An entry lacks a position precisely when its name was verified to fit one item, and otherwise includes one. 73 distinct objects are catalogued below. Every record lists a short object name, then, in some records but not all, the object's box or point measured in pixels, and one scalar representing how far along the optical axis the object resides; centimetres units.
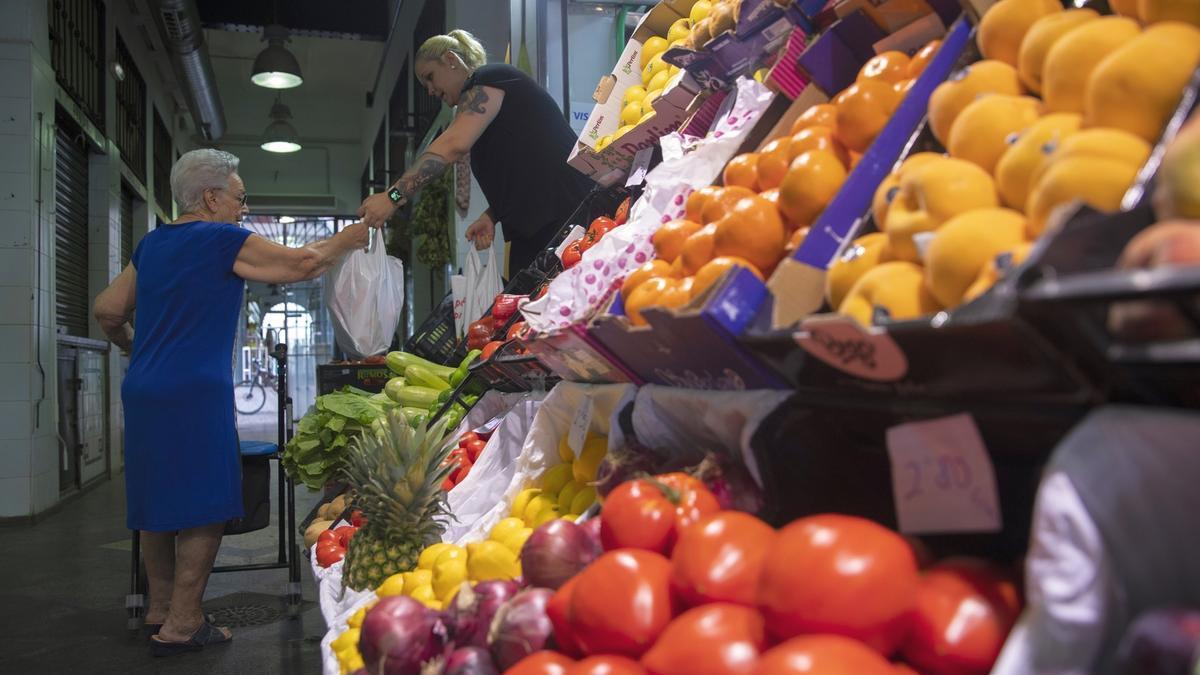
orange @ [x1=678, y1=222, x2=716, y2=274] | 147
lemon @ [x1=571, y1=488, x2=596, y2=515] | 177
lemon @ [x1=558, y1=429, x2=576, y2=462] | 204
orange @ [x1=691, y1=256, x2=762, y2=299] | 132
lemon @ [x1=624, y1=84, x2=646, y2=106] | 319
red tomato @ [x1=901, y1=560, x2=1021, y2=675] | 80
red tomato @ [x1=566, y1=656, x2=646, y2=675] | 96
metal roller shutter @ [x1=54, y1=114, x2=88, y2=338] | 812
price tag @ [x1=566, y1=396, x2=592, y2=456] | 180
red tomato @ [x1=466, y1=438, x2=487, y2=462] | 288
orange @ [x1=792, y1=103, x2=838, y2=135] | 151
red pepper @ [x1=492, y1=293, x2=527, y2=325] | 355
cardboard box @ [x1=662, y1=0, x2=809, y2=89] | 200
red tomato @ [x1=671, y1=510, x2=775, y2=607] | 99
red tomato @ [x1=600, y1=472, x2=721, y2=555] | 119
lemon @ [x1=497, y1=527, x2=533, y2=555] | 174
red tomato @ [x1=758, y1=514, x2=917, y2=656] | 84
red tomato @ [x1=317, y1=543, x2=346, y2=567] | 293
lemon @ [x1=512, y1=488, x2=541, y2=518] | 200
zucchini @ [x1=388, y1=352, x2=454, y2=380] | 444
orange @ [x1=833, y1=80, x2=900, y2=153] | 138
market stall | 70
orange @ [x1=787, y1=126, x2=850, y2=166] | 142
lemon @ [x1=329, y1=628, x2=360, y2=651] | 168
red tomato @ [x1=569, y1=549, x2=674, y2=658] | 101
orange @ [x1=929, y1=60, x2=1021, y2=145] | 112
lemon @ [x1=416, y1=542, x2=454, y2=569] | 197
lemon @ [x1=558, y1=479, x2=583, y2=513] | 189
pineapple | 222
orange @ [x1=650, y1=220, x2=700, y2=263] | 164
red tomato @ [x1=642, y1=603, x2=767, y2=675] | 89
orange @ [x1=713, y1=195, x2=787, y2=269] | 138
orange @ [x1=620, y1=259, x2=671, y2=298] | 159
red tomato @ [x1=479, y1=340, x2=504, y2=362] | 312
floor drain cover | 415
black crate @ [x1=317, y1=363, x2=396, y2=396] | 512
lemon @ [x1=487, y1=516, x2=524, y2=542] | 183
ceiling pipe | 975
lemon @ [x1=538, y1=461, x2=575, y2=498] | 200
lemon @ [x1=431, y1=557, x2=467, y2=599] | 176
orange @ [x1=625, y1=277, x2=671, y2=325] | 150
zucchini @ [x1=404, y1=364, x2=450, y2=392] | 436
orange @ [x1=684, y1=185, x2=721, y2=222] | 161
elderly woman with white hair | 351
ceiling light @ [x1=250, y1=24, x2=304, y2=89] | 1070
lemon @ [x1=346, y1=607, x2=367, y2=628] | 179
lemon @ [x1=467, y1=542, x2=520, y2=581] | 164
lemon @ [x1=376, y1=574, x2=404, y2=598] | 195
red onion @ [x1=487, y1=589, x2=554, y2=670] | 115
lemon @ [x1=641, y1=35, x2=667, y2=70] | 320
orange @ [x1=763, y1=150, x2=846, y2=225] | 134
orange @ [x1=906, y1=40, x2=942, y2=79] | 141
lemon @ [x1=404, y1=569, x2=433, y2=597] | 187
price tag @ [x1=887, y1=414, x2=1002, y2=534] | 84
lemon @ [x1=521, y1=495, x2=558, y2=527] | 191
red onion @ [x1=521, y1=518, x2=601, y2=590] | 126
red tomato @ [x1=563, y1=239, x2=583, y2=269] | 274
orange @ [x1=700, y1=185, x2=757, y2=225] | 154
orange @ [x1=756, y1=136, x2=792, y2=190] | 153
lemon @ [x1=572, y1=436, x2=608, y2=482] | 182
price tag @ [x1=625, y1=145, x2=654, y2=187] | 281
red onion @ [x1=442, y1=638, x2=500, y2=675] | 116
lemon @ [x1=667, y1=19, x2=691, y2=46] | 298
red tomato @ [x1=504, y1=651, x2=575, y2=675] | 102
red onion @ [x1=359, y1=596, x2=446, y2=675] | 124
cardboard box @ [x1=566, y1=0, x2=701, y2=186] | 258
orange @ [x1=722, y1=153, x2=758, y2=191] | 161
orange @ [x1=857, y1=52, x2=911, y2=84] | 144
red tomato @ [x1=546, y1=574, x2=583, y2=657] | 109
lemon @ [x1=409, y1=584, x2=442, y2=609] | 178
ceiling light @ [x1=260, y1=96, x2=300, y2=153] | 1373
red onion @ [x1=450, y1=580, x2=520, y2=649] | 128
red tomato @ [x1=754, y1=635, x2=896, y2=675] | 78
